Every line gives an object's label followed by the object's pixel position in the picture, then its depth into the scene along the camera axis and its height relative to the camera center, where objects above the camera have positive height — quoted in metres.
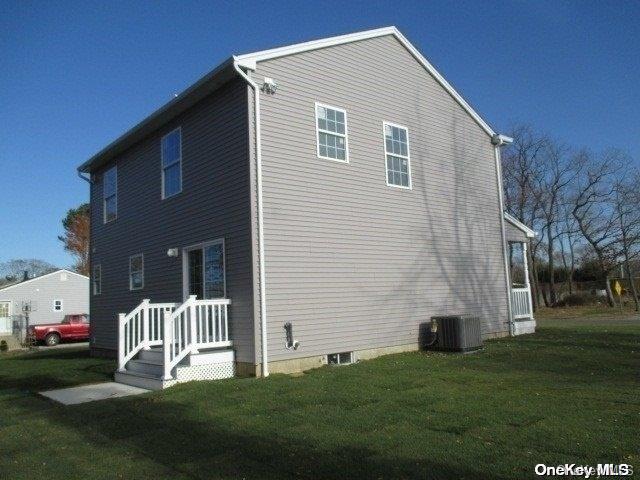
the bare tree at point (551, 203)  40.50 +6.46
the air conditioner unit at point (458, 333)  11.48 -0.82
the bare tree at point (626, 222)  36.03 +4.22
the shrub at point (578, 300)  36.34 -0.77
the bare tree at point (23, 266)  63.61 +5.61
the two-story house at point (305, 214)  9.59 +1.84
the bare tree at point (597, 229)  37.59 +4.17
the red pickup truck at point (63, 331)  26.66 -0.92
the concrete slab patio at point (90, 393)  8.41 -1.33
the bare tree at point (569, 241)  40.41 +3.61
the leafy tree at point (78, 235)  48.90 +6.90
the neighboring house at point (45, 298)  34.97 +0.95
